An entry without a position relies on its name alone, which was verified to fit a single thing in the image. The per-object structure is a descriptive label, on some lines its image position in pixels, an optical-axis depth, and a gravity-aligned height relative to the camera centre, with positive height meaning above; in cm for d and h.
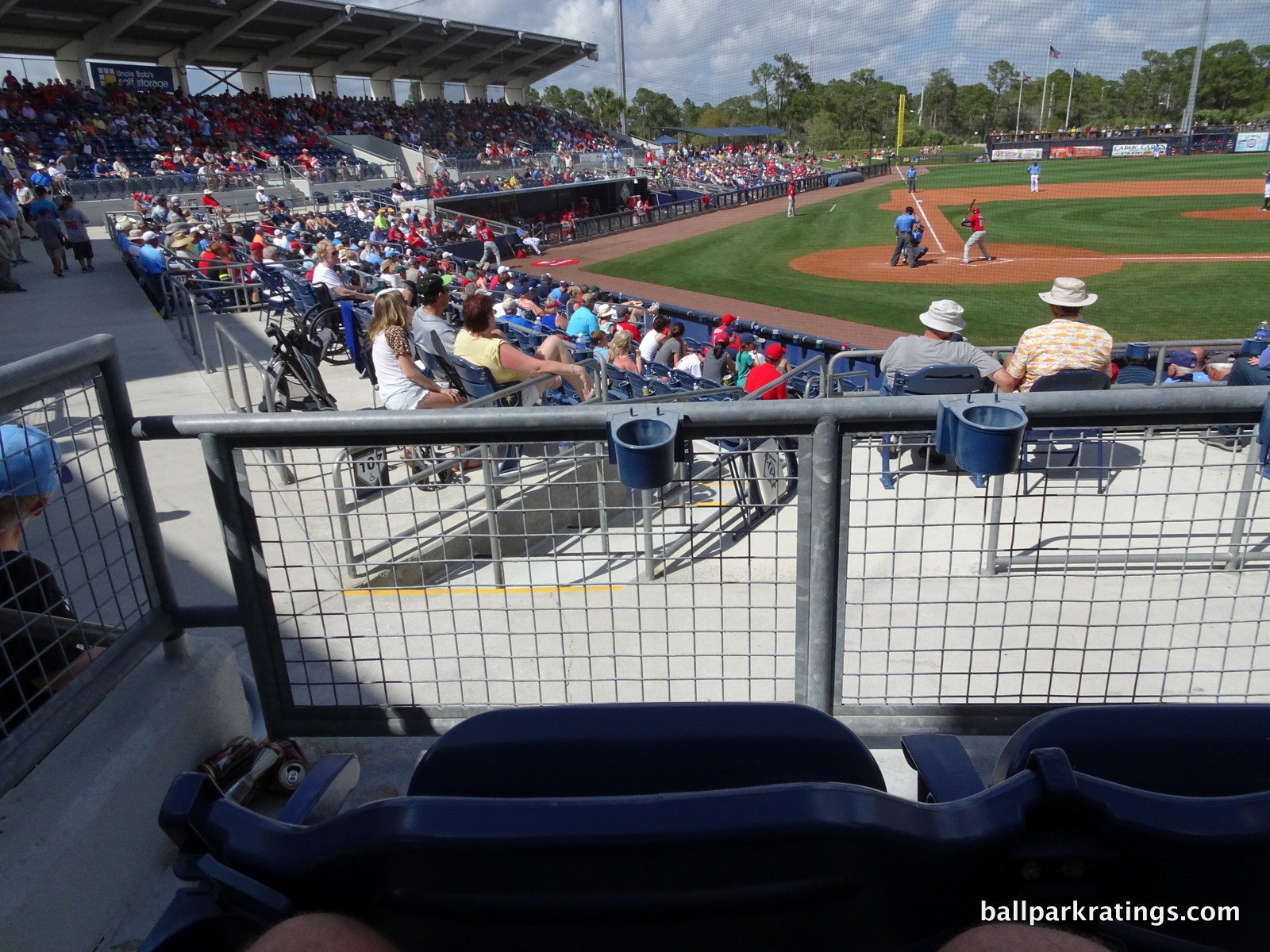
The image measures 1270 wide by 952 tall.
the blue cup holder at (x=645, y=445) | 180 -55
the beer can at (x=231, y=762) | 205 -133
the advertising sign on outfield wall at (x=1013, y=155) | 6234 -36
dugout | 3478 -110
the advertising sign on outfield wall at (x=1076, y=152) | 5994 -38
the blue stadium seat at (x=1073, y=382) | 495 -129
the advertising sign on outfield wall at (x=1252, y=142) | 5350 -30
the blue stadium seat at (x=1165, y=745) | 110 -75
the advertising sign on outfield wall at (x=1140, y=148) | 5593 -36
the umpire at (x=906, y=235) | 2467 -217
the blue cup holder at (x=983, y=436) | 175 -56
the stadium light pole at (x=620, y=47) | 5759 +793
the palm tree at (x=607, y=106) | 9106 +651
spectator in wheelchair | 1062 -108
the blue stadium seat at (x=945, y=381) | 532 -135
